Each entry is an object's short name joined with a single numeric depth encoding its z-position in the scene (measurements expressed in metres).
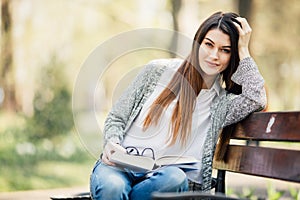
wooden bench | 3.23
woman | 3.64
